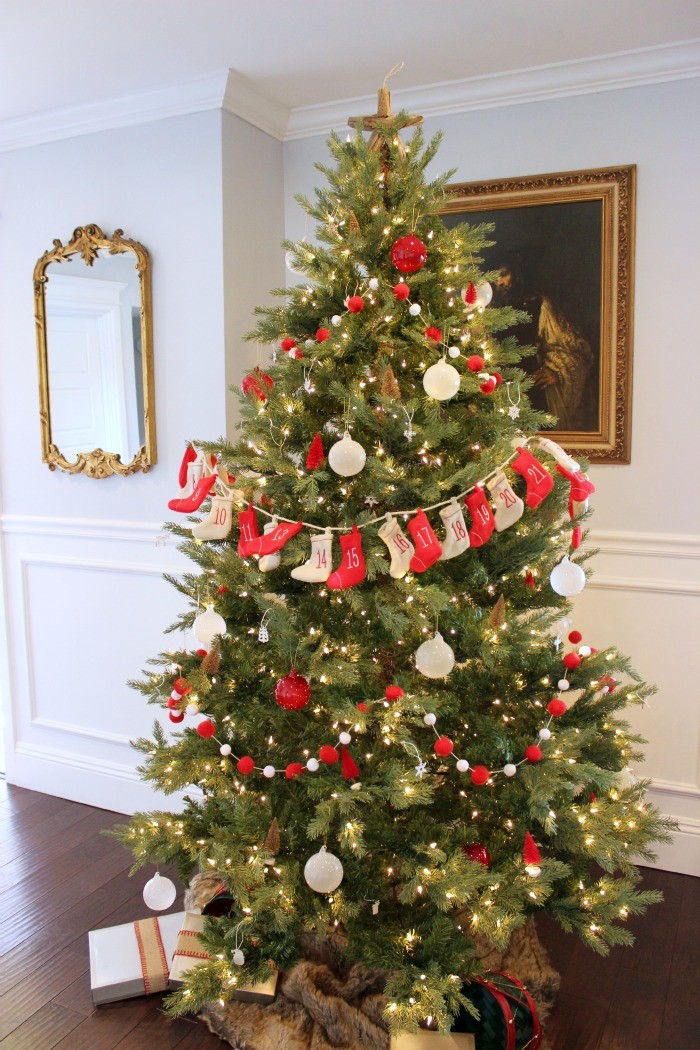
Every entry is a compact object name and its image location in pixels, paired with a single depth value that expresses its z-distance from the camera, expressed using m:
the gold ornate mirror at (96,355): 2.86
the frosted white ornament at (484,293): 1.95
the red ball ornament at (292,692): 1.76
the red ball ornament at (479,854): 1.85
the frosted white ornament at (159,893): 1.98
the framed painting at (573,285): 2.58
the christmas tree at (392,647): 1.73
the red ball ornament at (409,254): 1.73
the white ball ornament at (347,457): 1.68
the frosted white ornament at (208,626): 1.81
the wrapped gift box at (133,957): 2.15
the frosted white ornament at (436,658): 1.67
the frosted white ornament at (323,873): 1.70
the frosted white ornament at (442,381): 1.67
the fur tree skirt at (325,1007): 1.91
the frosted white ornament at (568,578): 1.72
